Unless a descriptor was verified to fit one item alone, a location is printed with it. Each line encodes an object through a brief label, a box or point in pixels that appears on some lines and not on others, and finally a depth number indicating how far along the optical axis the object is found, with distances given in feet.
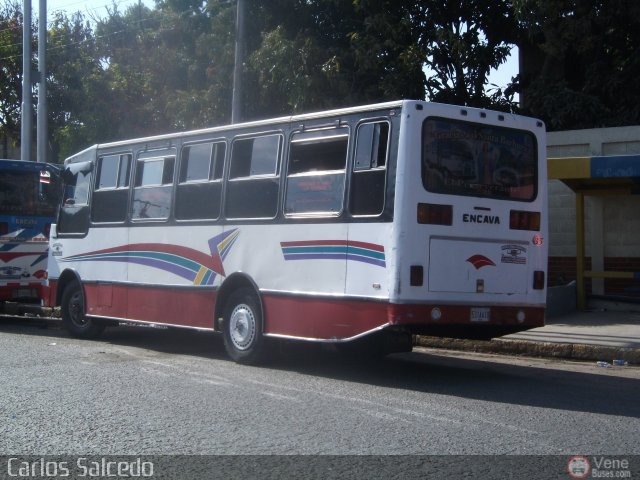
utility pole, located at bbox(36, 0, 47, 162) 71.31
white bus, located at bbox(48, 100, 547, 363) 30.76
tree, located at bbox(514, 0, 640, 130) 56.95
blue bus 57.62
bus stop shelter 46.91
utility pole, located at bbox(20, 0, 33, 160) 70.64
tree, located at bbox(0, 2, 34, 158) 113.70
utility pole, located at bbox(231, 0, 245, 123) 61.26
